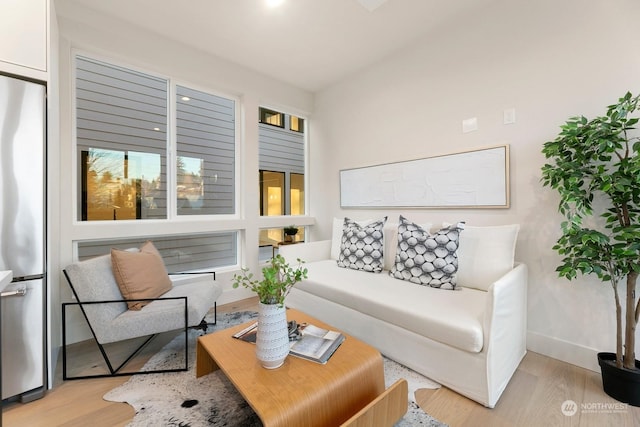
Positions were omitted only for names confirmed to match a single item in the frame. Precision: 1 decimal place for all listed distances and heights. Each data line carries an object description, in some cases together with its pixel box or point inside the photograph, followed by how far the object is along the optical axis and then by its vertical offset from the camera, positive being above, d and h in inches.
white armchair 74.4 -26.0
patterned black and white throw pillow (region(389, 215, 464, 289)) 88.0 -14.1
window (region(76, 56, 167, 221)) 100.7 +27.6
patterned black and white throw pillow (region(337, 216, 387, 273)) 109.5 -13.8
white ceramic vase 55.3 -23.6
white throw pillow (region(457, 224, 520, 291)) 83.8 -13.0
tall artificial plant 63.4 +0.1
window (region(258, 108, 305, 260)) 151.0 +23.1
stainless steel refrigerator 63.1 -3.8
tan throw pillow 82.4 -17.9
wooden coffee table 47.4 -30.9
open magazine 60.3 -29.2
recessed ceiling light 93.7 +69.3
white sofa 64.5 -27.1
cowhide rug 60.2 -42.8
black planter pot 63.1 -39.0
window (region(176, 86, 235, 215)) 122.9 +27.8
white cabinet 63.5 +41.8
